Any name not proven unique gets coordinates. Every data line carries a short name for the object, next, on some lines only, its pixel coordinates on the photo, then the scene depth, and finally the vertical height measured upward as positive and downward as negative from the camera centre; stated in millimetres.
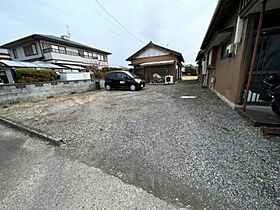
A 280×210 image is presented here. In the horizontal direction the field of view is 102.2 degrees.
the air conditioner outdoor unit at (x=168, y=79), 12320 -353
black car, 8234 -182
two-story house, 13820 +4193
